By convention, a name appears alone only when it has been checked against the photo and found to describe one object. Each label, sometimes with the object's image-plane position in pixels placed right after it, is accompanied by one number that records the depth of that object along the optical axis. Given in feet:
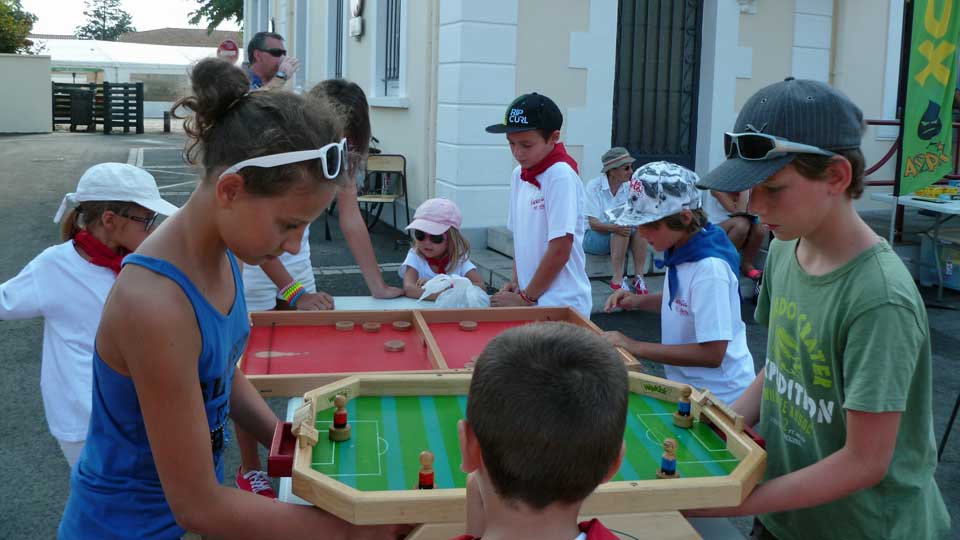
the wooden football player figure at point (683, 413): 7.14
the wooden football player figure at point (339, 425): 6.57
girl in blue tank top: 5.10
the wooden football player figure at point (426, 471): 5.75
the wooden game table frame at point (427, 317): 10.37
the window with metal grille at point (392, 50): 39.24
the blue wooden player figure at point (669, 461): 6.11
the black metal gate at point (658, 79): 31.55
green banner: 24.08
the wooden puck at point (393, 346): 10.18
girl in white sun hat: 8.80
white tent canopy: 125.39
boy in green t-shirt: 5.43
